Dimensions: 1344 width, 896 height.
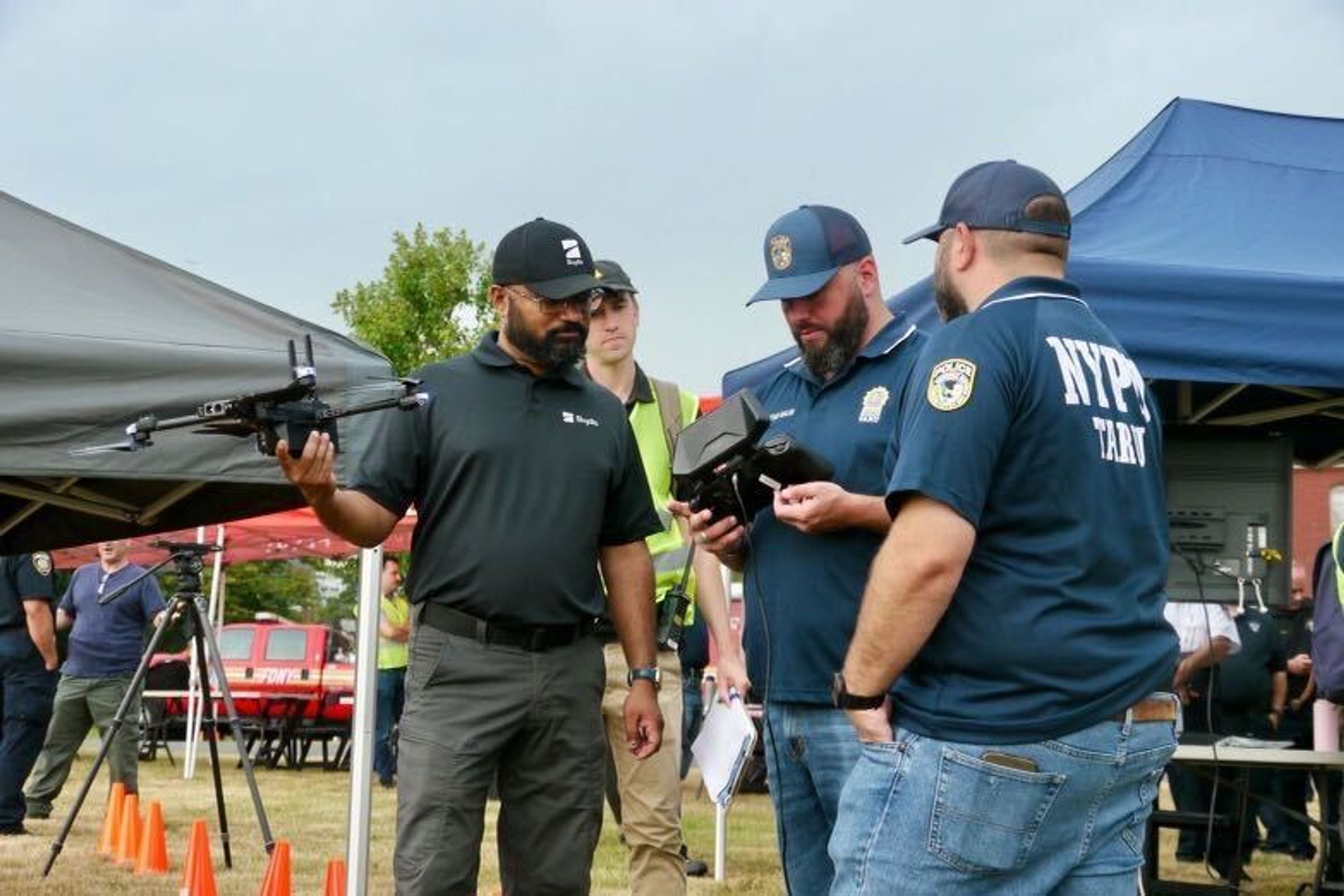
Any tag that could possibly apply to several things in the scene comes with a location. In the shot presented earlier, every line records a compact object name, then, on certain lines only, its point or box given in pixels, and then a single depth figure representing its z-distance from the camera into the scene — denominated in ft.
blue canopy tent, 18.52
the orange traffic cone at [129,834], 30.99
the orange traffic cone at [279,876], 21.66
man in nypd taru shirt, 9.71
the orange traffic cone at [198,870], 22.49
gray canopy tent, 14.34
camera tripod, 28.50
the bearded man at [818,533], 13.35
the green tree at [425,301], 101.04
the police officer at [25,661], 36.68
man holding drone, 14.30
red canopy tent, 56.13
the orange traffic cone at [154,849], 29.58
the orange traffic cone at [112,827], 32.01
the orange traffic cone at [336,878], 21.22
